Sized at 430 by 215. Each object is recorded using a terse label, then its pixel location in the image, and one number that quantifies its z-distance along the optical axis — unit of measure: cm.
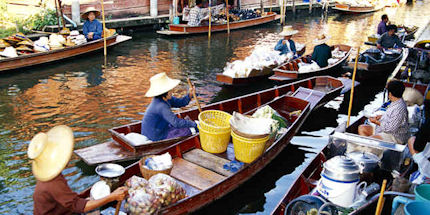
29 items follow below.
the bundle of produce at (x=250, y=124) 606
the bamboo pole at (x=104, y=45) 1405
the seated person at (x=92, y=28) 1404
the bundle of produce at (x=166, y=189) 469
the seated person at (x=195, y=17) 1902
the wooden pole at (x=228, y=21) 2035
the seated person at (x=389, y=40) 1241
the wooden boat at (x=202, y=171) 516
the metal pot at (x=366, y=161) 505
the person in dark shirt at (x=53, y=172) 361
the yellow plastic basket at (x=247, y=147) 587
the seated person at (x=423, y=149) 452
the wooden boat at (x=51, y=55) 1168
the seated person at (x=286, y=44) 1253
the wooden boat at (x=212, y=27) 1878
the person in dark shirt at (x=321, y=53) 1132
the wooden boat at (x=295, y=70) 1076
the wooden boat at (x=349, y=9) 3014
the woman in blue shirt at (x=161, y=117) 616
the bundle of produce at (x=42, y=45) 1236
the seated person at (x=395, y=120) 581
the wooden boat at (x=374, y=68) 1165
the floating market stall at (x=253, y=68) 1108
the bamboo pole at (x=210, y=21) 1923
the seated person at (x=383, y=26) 1447
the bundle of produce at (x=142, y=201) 447
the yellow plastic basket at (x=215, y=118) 659
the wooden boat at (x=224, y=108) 638
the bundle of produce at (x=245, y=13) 2247
